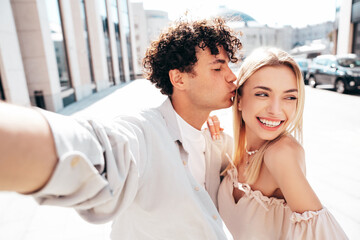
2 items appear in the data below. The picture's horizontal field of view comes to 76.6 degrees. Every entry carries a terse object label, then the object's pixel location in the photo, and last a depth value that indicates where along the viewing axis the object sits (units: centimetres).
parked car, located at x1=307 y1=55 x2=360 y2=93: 927
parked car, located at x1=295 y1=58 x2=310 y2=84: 1355
